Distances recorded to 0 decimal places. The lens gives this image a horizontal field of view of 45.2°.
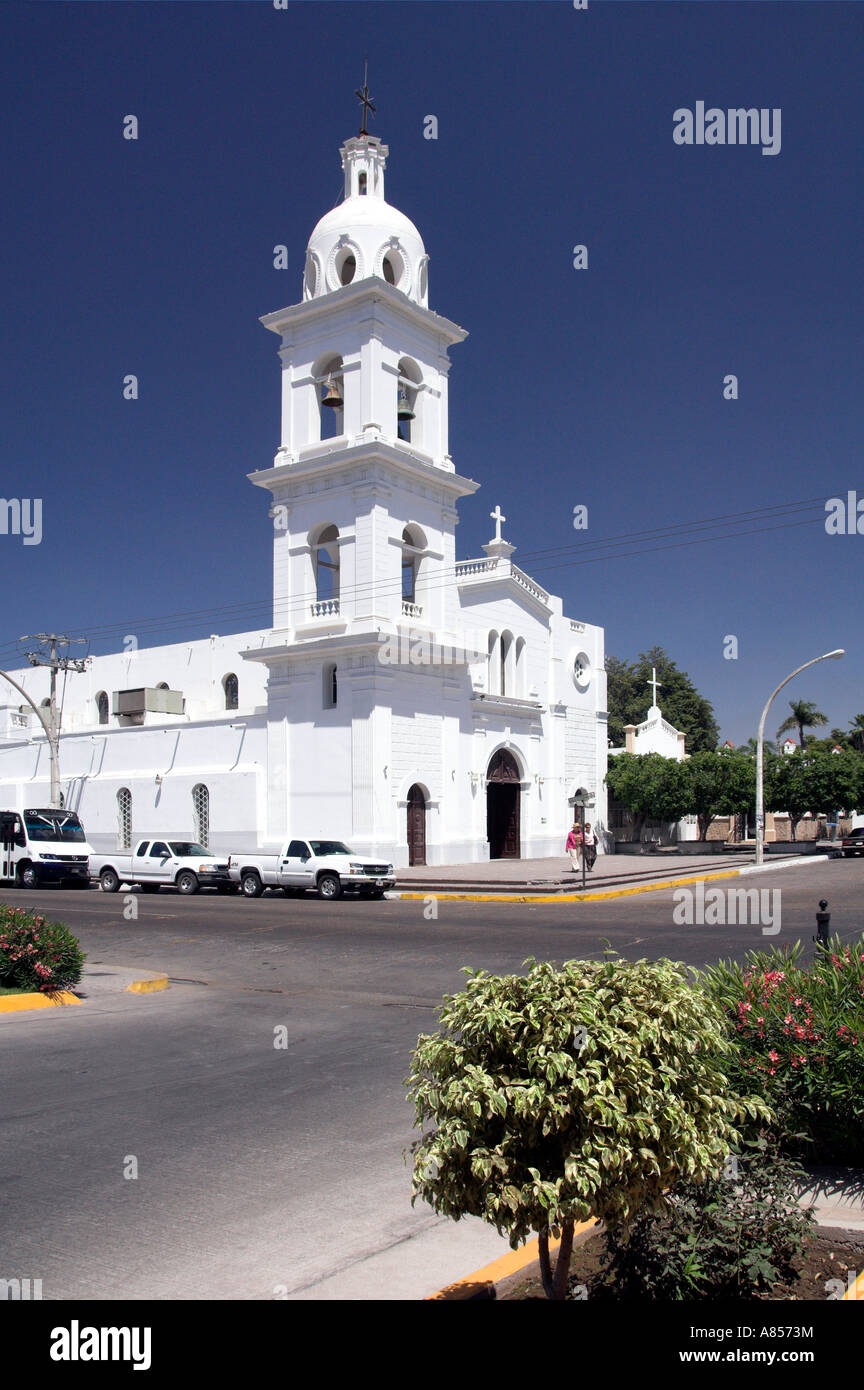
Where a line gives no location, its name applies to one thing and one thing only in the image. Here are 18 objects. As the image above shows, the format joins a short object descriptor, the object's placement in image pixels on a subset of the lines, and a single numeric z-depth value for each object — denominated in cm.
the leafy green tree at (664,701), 8731
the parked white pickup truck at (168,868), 2986
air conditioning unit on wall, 4191
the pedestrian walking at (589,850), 3026
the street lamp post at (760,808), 3444
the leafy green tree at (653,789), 4869
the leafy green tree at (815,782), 4712
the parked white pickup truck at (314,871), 2733
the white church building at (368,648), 3328
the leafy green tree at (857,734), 8212
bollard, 907
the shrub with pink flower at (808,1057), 559
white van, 3200
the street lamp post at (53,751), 4000
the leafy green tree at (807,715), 8156
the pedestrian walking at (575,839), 2962
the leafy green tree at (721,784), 4850
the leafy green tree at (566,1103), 356
